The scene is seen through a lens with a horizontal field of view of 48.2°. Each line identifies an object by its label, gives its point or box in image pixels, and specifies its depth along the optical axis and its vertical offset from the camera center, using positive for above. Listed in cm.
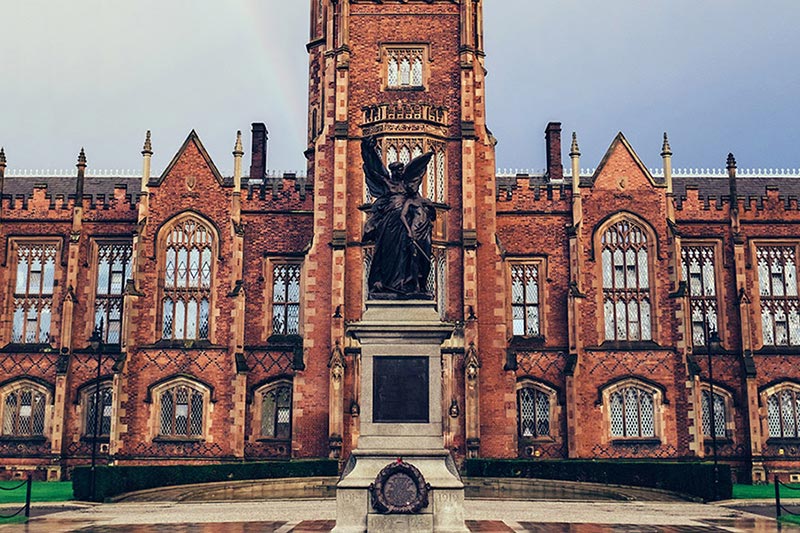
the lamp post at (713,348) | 2891 +269
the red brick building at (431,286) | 3806 +527
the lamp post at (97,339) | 3281 +274
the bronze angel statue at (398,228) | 1717 +355
